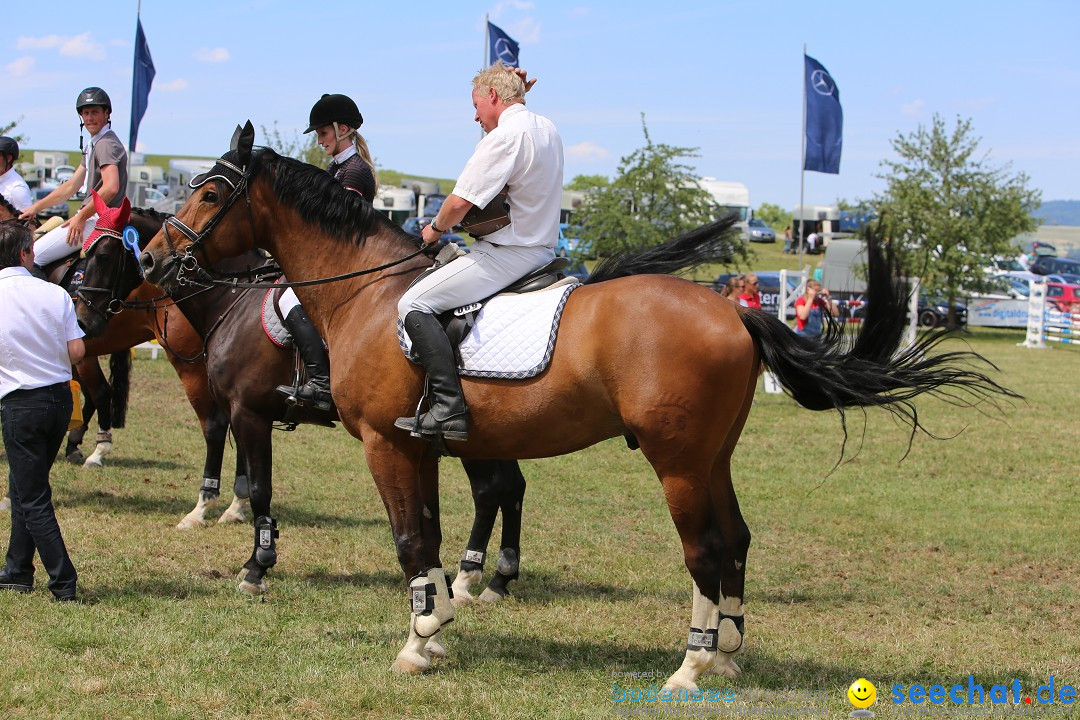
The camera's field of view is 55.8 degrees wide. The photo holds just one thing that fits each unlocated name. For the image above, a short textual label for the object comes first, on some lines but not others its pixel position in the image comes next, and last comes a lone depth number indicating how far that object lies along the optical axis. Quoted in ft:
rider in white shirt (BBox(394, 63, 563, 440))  17.39
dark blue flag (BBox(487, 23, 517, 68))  76.84
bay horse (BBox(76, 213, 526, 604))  23.59
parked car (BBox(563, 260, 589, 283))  105.87
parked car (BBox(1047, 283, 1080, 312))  112.98
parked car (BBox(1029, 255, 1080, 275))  162.91
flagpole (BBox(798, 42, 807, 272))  75.51
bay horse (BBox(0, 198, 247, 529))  27.84
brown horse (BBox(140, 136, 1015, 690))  16.66
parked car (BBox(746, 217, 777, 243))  209.05
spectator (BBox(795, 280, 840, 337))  57.36
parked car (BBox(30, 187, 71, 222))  142.44
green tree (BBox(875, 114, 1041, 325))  116.47
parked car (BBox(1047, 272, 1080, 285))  144.10
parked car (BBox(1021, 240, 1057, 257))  201.98
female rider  22.03
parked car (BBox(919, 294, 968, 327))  109.20
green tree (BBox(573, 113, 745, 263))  105.29
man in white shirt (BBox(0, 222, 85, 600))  20.11
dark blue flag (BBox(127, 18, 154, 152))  67.77
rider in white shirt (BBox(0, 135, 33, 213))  32.86
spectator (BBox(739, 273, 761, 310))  54.44
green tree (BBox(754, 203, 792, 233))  308.38
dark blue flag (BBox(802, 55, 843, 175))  76.48
